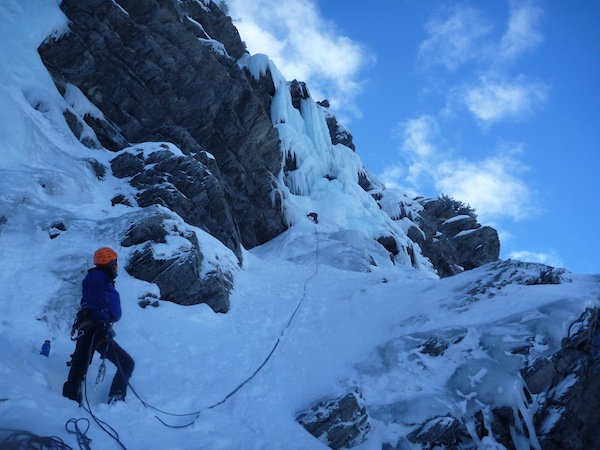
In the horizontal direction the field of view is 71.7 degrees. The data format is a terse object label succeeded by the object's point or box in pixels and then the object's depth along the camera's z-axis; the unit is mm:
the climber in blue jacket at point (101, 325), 5387
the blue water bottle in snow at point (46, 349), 6148
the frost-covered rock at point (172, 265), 10344
